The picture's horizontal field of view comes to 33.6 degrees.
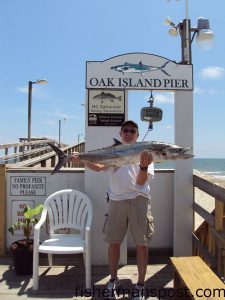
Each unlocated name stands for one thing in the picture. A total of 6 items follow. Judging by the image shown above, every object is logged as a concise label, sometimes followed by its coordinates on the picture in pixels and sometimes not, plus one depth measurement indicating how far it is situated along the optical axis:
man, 3.79
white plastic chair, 4.46
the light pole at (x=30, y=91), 19.68
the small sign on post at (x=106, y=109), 4.87
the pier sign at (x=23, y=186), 5.16
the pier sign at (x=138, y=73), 4.83
